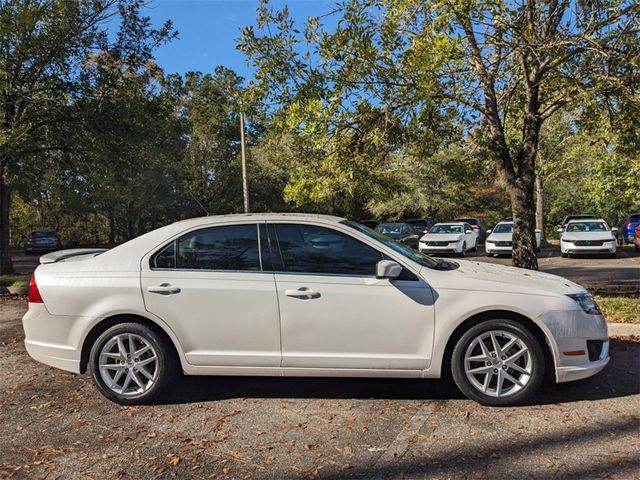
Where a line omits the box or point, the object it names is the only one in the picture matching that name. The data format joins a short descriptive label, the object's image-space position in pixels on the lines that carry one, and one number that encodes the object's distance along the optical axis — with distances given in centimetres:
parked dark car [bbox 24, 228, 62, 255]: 2784
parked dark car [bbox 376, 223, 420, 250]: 2234
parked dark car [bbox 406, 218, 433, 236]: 2934
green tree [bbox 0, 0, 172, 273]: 1177
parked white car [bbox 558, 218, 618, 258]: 1798
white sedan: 425
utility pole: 2428
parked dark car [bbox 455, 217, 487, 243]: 2812
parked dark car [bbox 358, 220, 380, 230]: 2682
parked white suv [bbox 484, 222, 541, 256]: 1922
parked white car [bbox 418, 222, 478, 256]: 2075
